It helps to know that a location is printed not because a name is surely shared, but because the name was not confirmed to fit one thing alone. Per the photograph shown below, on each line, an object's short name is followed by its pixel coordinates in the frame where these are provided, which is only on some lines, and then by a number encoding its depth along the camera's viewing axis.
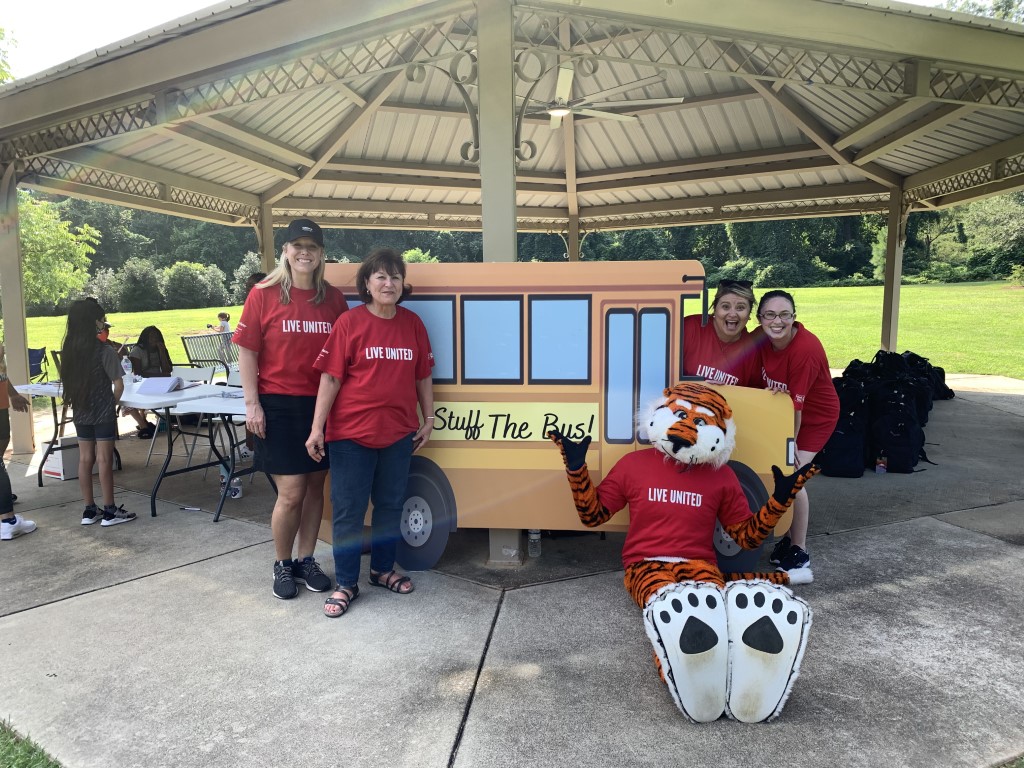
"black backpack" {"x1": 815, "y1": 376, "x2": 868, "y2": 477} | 6.50
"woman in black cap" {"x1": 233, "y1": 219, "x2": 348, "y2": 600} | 3.58
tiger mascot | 2.55
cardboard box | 6.61
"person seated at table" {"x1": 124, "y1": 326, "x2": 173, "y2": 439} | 8.17
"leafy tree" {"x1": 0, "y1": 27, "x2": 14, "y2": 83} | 13.71
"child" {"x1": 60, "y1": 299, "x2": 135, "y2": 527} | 4.93
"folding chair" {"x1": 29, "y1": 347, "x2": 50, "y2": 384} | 11.50
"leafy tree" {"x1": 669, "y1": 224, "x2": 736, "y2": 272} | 47.79
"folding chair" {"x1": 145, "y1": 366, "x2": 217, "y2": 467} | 8.87
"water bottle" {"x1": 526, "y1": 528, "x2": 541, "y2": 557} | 4.41
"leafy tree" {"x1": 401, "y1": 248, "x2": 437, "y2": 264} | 42.47
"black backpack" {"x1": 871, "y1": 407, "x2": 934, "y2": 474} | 6.55
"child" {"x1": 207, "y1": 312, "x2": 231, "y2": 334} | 13.69
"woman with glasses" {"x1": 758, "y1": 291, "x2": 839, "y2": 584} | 3.97
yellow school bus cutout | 3.88
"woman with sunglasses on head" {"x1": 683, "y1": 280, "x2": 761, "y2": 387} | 4.08
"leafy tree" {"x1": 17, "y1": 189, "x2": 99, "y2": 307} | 14.38
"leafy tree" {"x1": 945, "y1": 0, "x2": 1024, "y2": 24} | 40.88
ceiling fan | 7.09
